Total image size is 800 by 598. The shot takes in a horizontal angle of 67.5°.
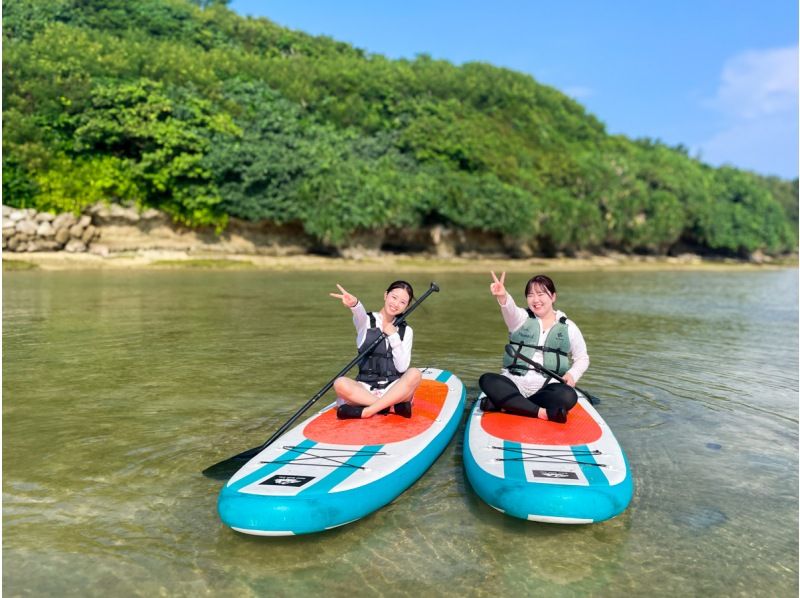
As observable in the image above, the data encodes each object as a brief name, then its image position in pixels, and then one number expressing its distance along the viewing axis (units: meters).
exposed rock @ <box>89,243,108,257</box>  23.49
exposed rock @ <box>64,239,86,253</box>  23.02
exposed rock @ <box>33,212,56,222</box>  22.64
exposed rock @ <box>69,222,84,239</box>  23.28
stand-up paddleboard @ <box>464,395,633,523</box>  3.33
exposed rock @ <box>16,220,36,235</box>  22.06
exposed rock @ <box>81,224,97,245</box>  23.58
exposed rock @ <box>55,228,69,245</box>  22.95
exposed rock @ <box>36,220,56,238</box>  22.50
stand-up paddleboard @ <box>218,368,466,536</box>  3.13
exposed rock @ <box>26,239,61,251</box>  22.41
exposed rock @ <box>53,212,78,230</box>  22.92
